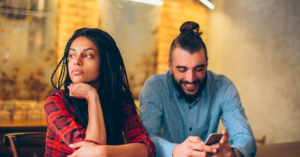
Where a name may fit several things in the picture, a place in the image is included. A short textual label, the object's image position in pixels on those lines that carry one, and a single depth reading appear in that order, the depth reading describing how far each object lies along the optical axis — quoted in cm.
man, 189
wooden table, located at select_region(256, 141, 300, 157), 175
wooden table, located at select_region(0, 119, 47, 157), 307
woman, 143
